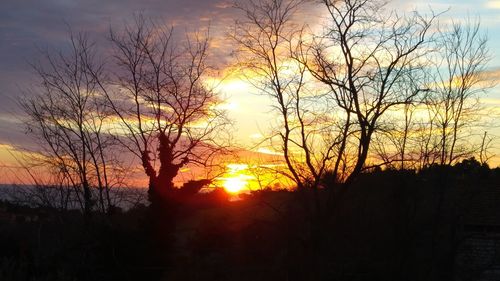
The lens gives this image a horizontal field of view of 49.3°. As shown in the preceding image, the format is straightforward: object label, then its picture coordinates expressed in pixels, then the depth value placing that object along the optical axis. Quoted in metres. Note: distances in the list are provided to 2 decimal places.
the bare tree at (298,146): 19.05
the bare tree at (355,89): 18.05
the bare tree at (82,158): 23.47
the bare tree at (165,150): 21.89
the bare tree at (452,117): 23.42
